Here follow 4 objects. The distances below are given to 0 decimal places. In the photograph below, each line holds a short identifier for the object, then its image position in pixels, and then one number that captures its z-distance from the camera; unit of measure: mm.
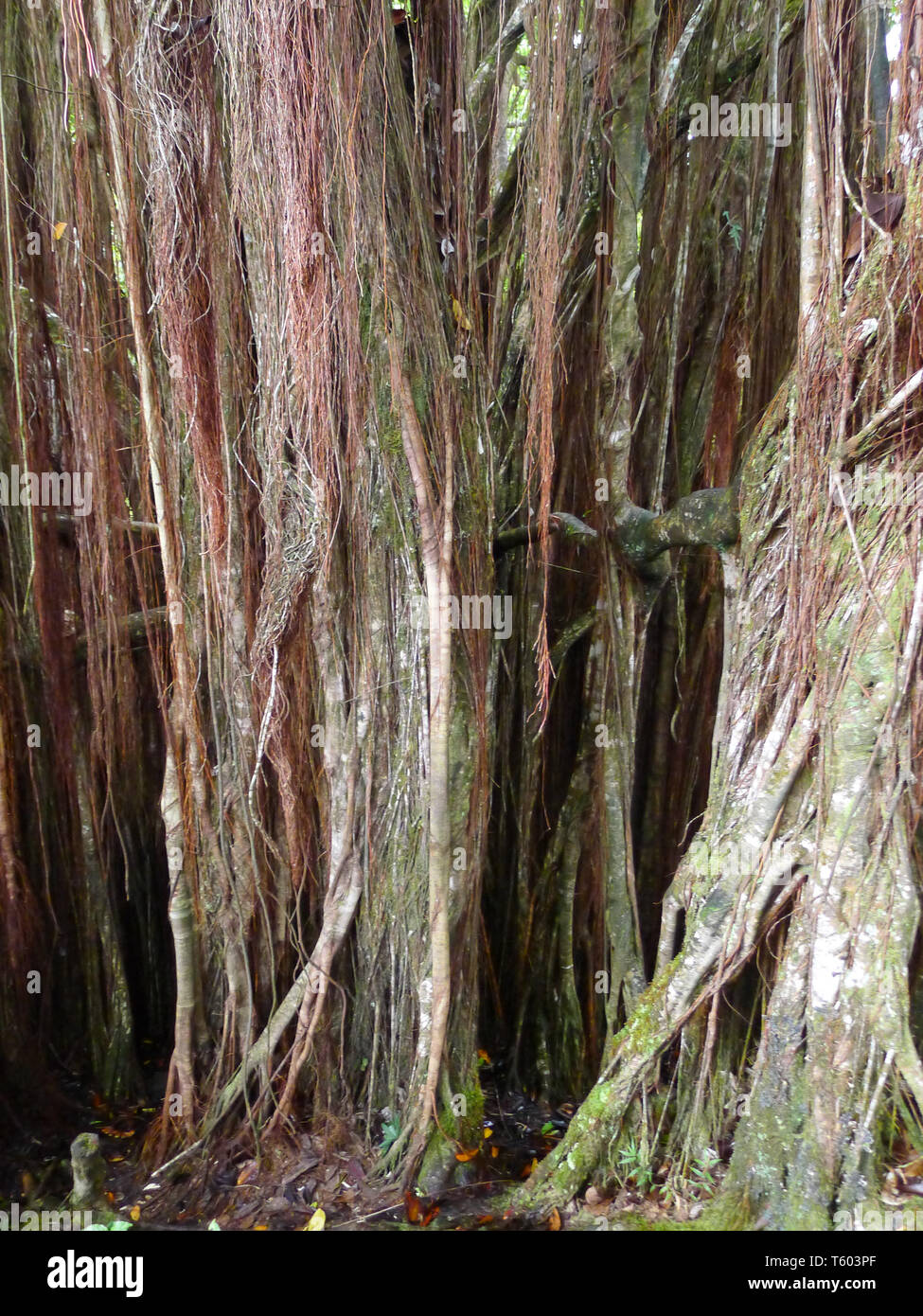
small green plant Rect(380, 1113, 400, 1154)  1815
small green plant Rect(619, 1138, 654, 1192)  1623
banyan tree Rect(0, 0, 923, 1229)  1486
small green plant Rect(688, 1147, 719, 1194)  1586
